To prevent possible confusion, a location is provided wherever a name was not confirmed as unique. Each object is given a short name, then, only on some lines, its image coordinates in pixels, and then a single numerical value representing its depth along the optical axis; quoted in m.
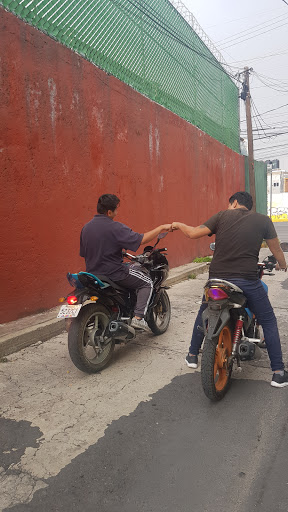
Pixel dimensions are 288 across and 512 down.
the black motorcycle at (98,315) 3.49
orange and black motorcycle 3.00
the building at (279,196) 49.62
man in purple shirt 3.88
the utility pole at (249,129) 16.58
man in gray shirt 3.24
